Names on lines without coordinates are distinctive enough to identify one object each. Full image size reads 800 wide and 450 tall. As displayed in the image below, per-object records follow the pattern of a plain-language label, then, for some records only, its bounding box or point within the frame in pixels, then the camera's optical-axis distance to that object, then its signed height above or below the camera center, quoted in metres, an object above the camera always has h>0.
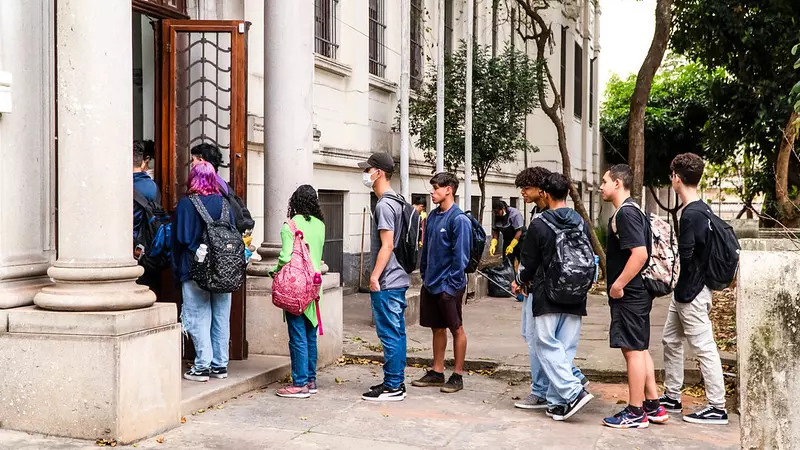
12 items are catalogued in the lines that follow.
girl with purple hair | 7.44 -0.70
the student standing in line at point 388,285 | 7.55 -0.60
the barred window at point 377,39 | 16.11 +2.90
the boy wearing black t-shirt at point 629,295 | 6.82 -0.61
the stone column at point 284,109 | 9.07 +0.95
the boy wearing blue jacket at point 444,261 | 7.89 -0.42
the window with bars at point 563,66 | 28.97 +4.35
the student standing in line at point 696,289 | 7.14 -0.59
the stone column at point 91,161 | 6.21 +0.31
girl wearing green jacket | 7.58 -0.42
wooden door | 8.39 +0.97
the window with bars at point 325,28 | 13.86 +2.66
